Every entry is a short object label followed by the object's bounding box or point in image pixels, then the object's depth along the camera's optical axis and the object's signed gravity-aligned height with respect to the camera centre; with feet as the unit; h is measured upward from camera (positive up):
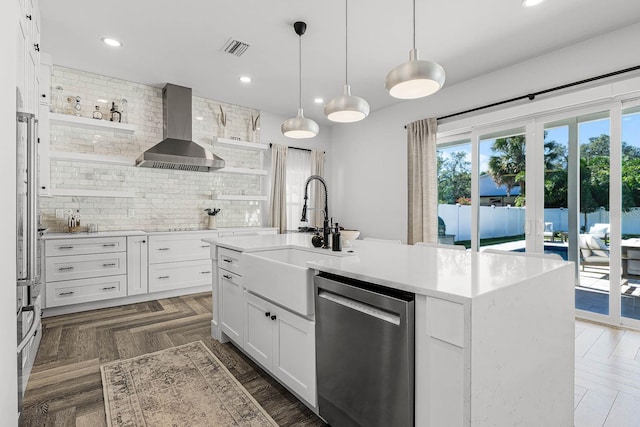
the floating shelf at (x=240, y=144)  16.67 +3.67
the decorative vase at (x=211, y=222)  16.52 -0.46
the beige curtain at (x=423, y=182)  15.10 +1.42
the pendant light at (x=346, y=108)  7.52 +2.45
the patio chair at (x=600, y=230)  10.86 -0.63
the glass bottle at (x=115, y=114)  13.89 +4.26
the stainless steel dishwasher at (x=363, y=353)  4.10 -2.01
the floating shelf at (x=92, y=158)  12.61 +2.28
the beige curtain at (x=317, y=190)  20.40 +1.44
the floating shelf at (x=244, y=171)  16.90 +2.26
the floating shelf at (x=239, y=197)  16.55 +0.82
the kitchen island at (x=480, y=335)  3.57 -1.56
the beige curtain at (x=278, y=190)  18.72 +1.32
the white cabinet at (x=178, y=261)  13.53 -2.11
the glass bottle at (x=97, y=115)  13.50 +4.11
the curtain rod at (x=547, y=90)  9.98 +4.32
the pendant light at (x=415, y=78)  5.78 +2.48
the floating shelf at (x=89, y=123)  12.46 +3.61
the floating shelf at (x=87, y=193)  12.45 +0.82
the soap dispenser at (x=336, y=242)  7.29 -0.66
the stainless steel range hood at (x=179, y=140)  14.16 +3.37
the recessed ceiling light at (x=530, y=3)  8.65 +5.65
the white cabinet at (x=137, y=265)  12.94 -2.11
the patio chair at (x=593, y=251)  10.98 -1.35
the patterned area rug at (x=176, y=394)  5.90 -3.73
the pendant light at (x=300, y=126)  9.16 +2.47
